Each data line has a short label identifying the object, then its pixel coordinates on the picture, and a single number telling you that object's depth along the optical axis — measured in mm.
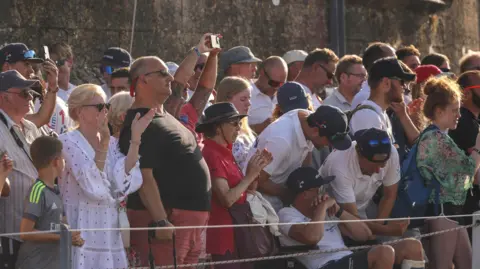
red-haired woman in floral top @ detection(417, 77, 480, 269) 18375
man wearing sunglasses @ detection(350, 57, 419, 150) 18531
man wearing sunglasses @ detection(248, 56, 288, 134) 20594
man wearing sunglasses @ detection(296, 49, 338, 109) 20641
